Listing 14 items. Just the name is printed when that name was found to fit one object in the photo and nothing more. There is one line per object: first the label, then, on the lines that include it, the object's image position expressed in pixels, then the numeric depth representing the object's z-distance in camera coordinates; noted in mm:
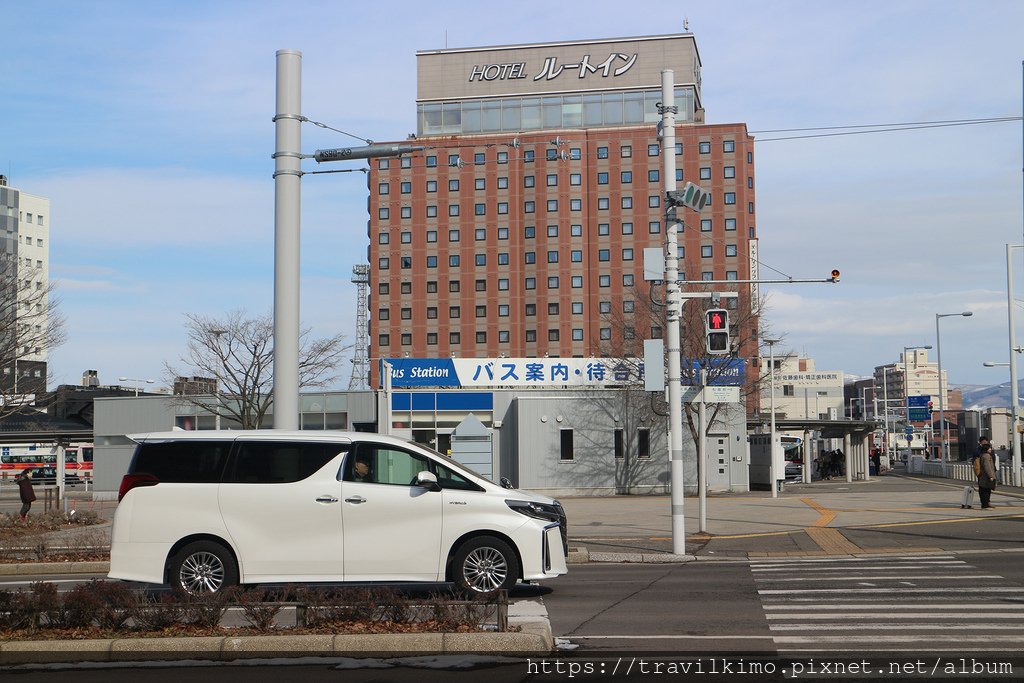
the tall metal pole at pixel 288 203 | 15742
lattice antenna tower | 119562
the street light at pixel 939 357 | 67688
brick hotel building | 100938
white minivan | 12500
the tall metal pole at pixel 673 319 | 18797
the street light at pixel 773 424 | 38406
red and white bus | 72312
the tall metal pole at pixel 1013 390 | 42469
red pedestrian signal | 19156
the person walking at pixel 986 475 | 26906
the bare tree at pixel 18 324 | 30625
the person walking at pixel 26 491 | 30359
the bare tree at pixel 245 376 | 44500
